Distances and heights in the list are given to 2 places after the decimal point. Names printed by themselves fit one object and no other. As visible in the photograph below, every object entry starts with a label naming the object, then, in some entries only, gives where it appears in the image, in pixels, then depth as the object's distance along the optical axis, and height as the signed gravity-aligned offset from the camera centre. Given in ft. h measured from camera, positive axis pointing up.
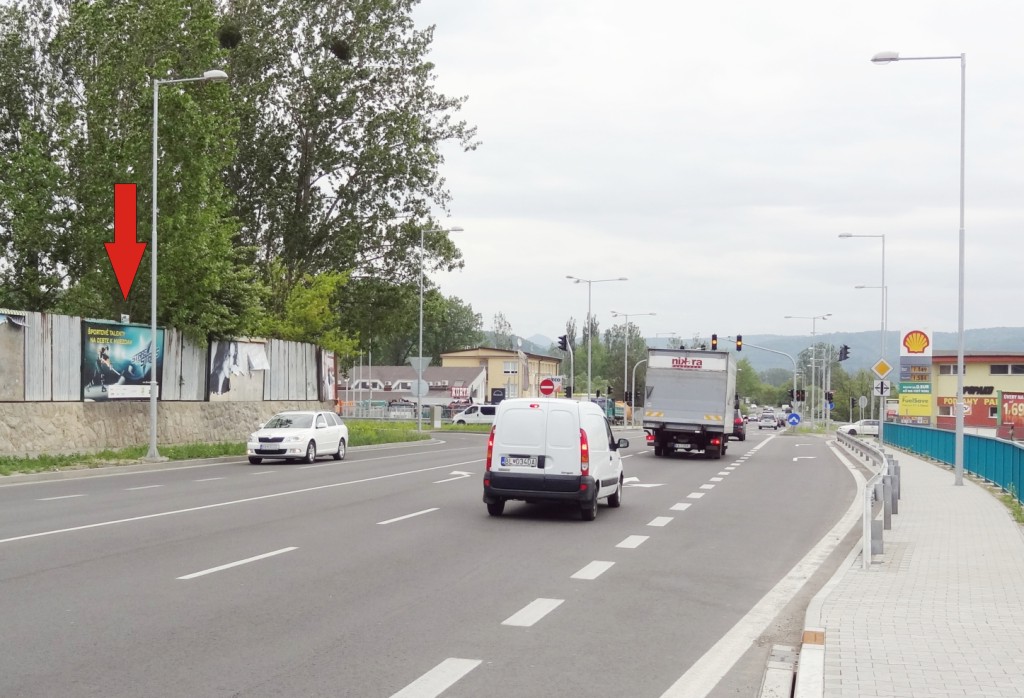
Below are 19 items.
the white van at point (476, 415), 260.38 -12.39
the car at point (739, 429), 176.24 -10.11
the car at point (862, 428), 241.76 -13.54
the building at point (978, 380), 310.86 -3.12
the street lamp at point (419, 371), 149.17 -1.08
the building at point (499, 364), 448.24 +0.20
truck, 111.34 -3.36
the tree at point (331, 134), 148.87 +31.38
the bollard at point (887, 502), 48.19 -5.90
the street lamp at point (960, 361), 75.32 +0.61
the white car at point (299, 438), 94.99 -6.76
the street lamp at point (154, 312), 87.71 +3.94
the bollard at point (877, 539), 38.19 -5.93
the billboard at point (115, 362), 92.84 -0.15
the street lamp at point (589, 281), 224.33 +17.32
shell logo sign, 92.79 +2.24
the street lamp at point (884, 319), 114.32 +7.02
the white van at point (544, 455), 51.03 -4.24
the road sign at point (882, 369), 111.45 -0.02
